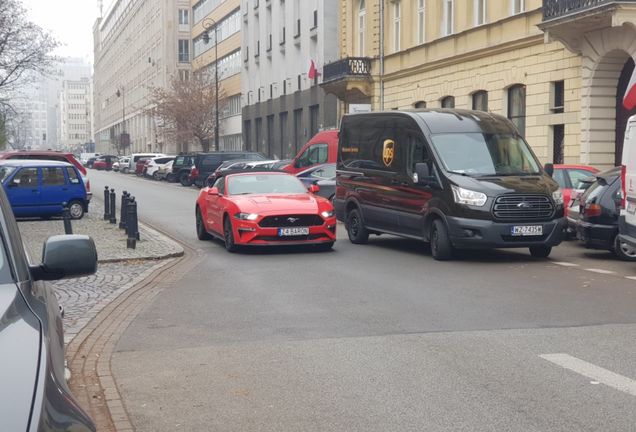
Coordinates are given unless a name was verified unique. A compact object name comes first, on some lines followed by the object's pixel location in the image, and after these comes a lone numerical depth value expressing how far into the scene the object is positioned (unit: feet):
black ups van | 48.65
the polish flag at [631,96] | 48.44
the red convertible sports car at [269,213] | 53.83
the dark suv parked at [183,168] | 169.48
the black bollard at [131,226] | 56.80
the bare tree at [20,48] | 139.54
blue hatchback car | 80.48
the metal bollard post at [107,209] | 83.66
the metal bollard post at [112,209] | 80.28
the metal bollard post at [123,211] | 65.36
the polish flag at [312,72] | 169.99
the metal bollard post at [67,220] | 55.67
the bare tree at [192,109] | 260.62
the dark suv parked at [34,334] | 7.97
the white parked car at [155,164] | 208.13
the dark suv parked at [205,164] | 150.82
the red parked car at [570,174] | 66.44
